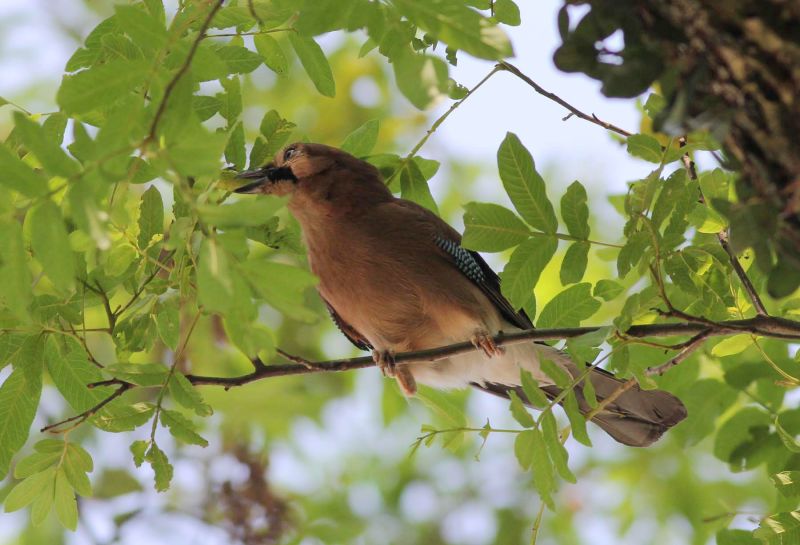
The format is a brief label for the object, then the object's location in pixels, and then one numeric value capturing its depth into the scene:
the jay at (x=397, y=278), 10.97
